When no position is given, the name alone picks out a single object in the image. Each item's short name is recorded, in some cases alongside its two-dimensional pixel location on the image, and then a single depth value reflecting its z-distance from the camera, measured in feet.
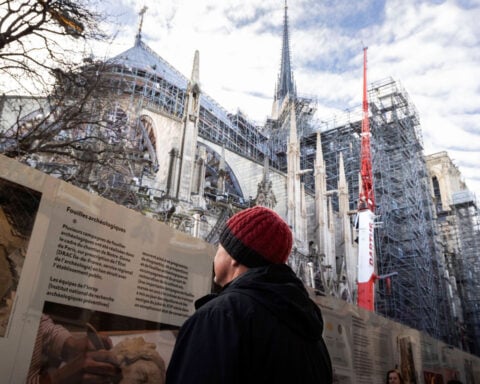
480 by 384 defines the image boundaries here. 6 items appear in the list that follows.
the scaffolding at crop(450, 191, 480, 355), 93.20
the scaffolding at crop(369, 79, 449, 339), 73.26
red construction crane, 60.29
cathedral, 48.81
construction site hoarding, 6.36
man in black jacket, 3.87
